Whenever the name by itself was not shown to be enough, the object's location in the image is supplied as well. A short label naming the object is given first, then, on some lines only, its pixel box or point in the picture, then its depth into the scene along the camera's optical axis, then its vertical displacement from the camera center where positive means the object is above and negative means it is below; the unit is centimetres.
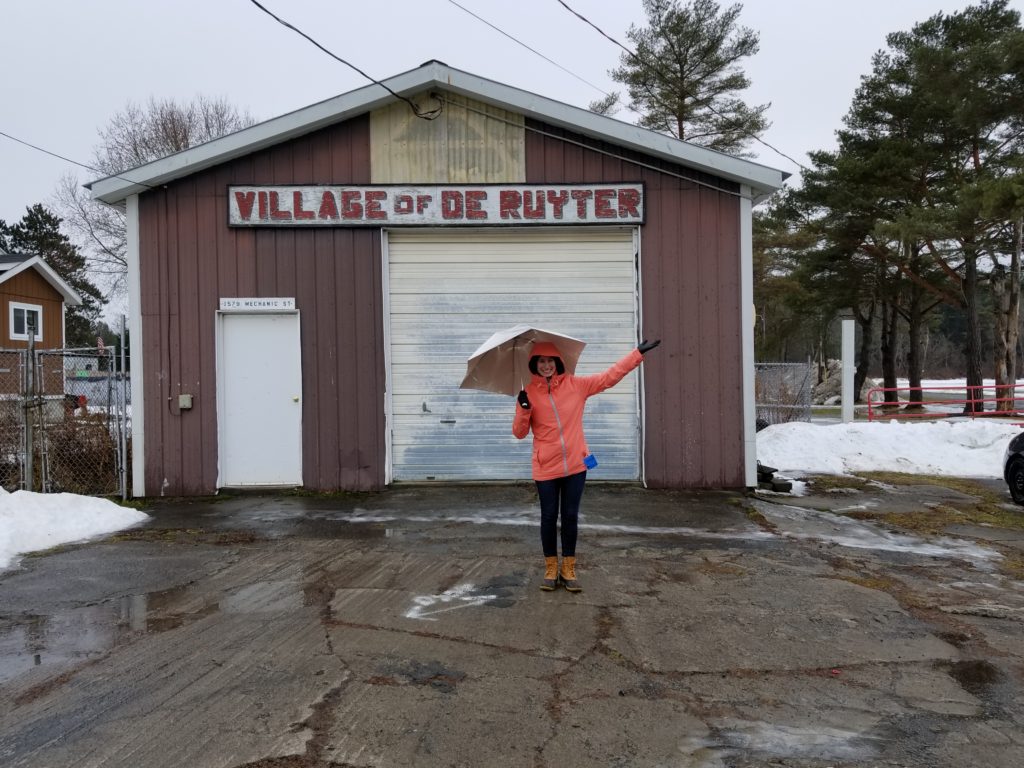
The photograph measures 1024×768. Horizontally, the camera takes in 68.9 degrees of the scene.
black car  902 -121
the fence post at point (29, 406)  870 -26
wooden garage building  934 +129
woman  512 -38
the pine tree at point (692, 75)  2619 +1070
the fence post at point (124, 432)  905 -60
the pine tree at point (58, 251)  4506 +825
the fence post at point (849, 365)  1809 +17
